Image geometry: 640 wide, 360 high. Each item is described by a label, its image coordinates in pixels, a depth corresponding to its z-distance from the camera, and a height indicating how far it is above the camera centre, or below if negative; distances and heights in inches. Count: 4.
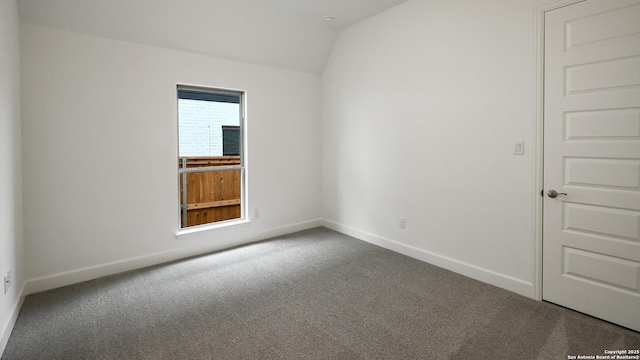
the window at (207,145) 159.0 +16.1
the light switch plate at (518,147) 107.0 +9.8
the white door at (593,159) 86.9 +5.0
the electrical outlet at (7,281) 85.4 -29.1
